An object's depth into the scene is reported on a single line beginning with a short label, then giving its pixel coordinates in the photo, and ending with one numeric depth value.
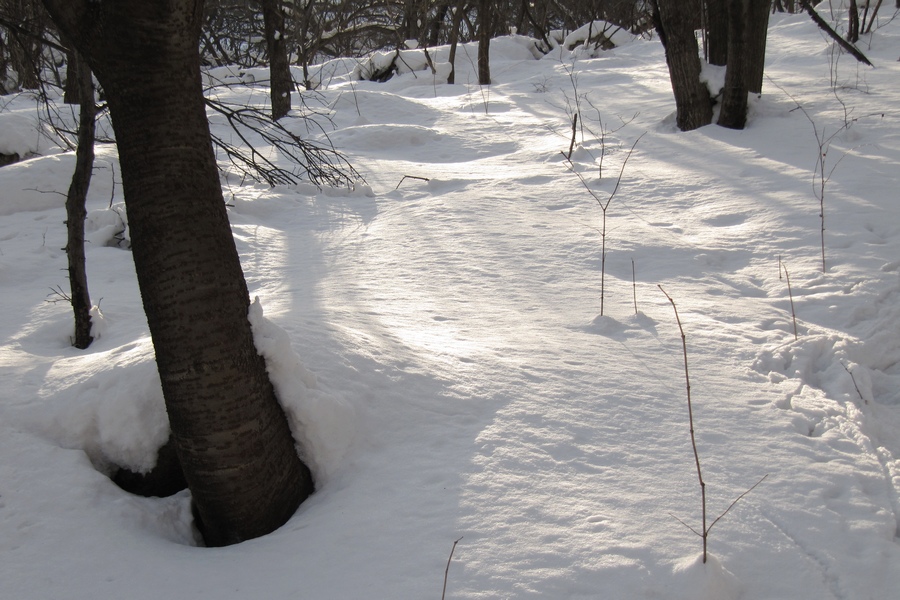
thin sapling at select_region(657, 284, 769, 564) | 2.12
